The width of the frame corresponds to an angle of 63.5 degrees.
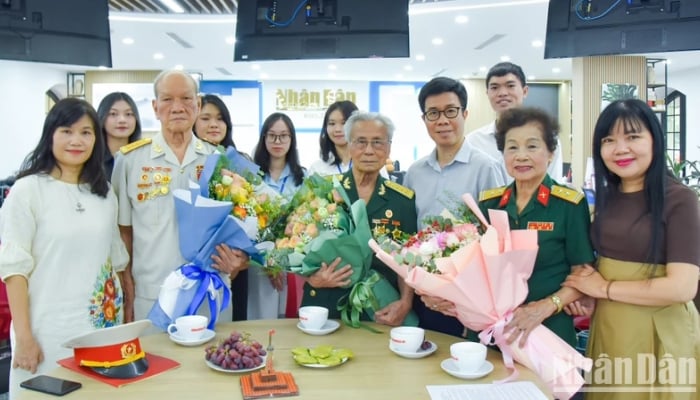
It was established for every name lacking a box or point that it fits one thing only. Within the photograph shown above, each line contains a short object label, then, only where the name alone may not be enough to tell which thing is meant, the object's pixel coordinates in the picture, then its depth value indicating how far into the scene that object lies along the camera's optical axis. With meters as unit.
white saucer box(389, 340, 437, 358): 1.78
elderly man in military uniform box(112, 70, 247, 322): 2.50
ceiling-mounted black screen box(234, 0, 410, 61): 4.85
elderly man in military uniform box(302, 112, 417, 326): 2.38
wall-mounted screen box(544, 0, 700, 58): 4.25
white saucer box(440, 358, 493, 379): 1.63
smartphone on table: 1.50
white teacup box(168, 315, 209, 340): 1.91
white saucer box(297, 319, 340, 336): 2.04
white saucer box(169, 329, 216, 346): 1.89
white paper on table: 1.50
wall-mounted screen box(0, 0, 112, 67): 4.42
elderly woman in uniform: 2.01
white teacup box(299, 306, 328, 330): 2.04
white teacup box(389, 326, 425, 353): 1.79
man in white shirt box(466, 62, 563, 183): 3.50
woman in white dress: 2.08
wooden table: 1.51
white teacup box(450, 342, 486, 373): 1.65
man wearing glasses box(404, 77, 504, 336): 2.67
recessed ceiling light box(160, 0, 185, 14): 7.32
